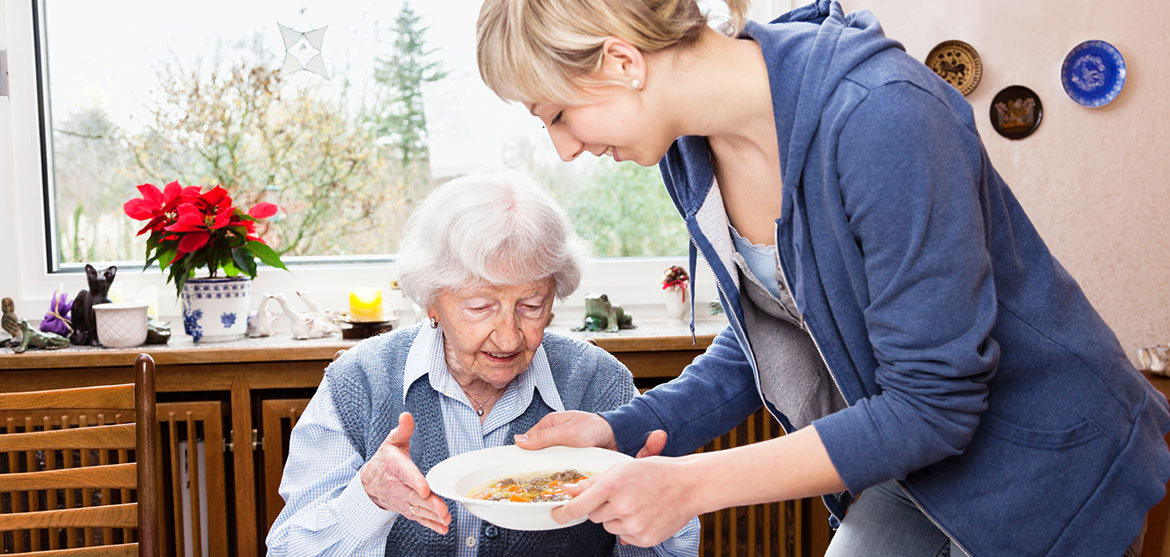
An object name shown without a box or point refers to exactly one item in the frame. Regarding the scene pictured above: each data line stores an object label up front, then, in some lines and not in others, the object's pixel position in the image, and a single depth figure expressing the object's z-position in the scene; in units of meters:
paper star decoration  2.82
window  2.78
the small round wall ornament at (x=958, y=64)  2.62
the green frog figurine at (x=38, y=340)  2.29
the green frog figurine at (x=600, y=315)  2.52
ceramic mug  2.32
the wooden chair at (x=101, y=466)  1.63
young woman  0.95
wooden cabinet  2.25
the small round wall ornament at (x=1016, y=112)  2.62
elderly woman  1.56
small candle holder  2.39
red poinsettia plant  2.35
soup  1.28
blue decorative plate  2.60
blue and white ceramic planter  2.38
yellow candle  2.41
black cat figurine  2.39
